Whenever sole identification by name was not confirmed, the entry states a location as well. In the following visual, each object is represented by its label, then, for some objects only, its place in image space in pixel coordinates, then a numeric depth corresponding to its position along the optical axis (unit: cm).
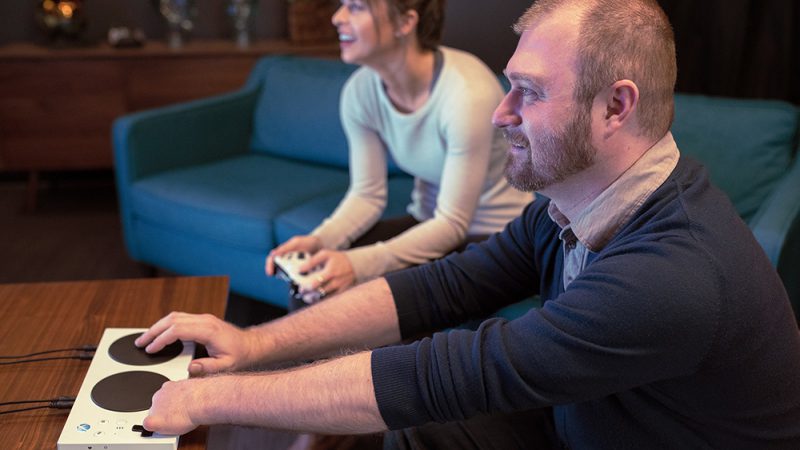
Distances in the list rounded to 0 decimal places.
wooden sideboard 369
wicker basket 397
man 96
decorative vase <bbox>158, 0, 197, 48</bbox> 392
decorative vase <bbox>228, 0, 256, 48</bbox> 398
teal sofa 215
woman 189
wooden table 113
